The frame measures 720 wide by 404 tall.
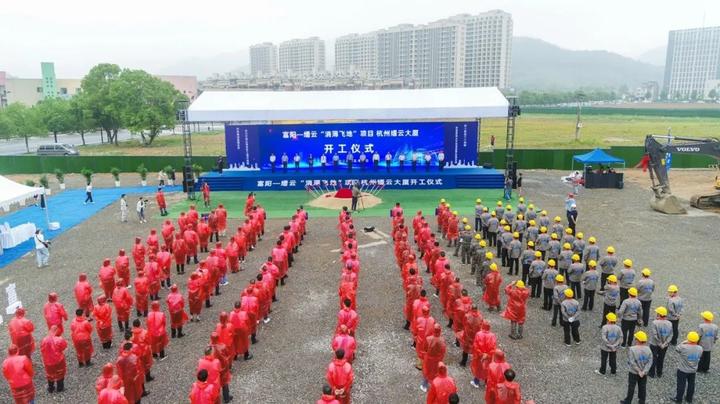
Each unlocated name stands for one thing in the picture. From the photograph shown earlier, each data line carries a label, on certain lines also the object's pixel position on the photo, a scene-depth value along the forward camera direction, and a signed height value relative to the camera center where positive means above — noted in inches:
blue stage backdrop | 1058.7 -50.2
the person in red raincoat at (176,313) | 381.4 -145.1
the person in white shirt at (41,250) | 554.6 -142.2
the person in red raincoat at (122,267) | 471.8 -134.9
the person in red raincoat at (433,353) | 306.0 -139.0
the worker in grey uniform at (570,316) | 368.5 -141.4
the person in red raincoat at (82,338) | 344.5 -146.4
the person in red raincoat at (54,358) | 318.0 -146.0
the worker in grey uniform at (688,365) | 296.8 -142.9
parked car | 1546.5 -99.1
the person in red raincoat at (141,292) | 420.8 -141.1
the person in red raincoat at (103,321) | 369.1 -145.5
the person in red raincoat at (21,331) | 337.7 -137.6
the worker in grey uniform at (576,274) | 442.0 -133.8
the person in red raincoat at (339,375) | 276.4 -136.0
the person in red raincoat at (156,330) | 349.1 -142.9
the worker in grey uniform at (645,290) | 397.1 -133.0
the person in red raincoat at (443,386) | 263.0 -135.4
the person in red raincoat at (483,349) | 313.4 -139.8
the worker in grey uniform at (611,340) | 326.6 -139.6
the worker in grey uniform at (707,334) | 321.7 -134.3
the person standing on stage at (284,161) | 1047.6 -91.2
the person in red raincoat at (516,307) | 375.6 -139.0
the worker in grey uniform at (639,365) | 295.3 -140.6
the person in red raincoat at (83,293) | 412.5 -138.5
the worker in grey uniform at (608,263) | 459.5 -130.1
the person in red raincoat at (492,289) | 423.1 -142.3
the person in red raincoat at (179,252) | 533.3 -138.0
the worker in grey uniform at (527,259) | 479.8 -131.7
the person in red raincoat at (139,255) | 507.5 -134.0
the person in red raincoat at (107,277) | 447.8 -137.2
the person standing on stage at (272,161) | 1050.3 -90.5
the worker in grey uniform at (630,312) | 363.3 -137.2
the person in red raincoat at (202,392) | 262.8 -138.3
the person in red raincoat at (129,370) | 294.5 -142.3
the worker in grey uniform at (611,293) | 391.2 -132.9
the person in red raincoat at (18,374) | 290.8 -142.2
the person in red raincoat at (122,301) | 394.0 -138.8
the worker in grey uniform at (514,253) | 518.9 -136.9
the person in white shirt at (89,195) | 917.0 -137.7
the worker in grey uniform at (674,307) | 359.3 -131.3
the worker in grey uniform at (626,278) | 425.1 -132.0
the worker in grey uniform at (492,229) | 610.5 -132.7
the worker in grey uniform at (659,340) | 324.5 -139.4
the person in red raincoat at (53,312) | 368.5 -136.7
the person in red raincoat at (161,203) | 789.2 -131.9
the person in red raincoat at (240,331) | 344.2 -143.0
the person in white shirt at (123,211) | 763.4 -138.7
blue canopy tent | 981.2 -82.2
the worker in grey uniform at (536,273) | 452.4 -136.8
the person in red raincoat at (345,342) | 318.0 -136.7
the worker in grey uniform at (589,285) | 422.9 -137.9
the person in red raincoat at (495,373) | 274.5 -135.0
